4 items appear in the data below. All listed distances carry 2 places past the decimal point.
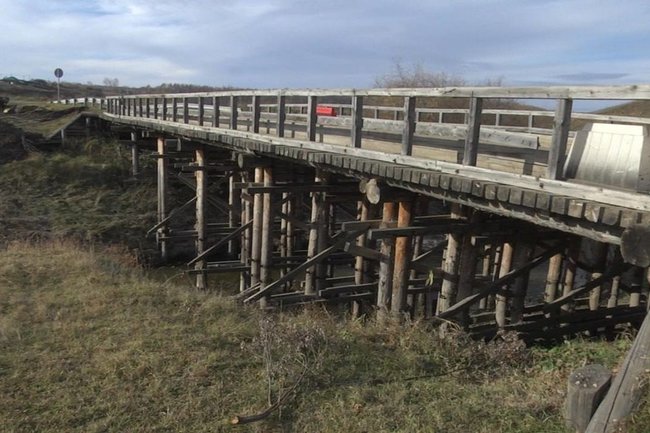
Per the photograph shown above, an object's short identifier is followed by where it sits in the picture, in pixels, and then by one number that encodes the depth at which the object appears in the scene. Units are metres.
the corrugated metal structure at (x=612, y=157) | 4.16
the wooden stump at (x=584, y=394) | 3.59
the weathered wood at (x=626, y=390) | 3.36
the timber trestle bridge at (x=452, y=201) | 4.31
